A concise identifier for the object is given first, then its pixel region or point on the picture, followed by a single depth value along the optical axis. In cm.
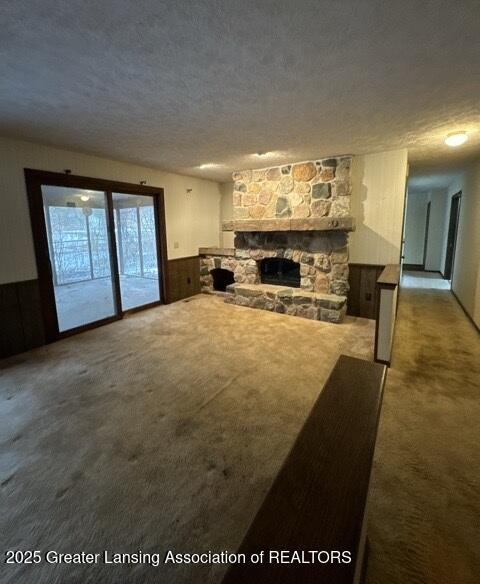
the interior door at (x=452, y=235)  622
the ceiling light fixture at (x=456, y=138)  308
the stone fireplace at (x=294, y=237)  419
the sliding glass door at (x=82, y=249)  351
